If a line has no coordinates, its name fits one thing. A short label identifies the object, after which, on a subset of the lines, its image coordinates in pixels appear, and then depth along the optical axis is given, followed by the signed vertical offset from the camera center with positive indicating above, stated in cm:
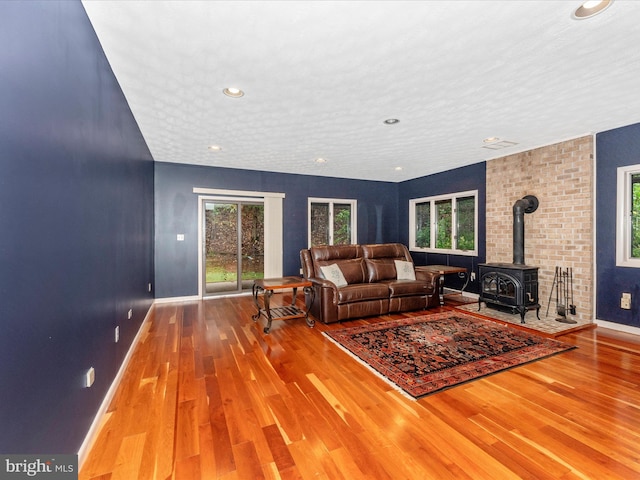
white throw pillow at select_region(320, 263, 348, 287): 434 -55
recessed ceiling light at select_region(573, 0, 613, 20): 171 +140
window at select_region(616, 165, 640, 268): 359 +27
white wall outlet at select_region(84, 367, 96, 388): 169 -84
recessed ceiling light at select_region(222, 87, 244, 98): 269 +139
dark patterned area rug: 249 -116
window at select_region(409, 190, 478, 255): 566 +34
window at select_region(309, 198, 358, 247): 670 +41
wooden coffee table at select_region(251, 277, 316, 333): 371 -81
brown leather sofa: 405 -68
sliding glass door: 568 -14
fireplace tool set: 406 -76
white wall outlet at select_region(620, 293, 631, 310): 358 -77
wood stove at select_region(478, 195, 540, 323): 403 -60
